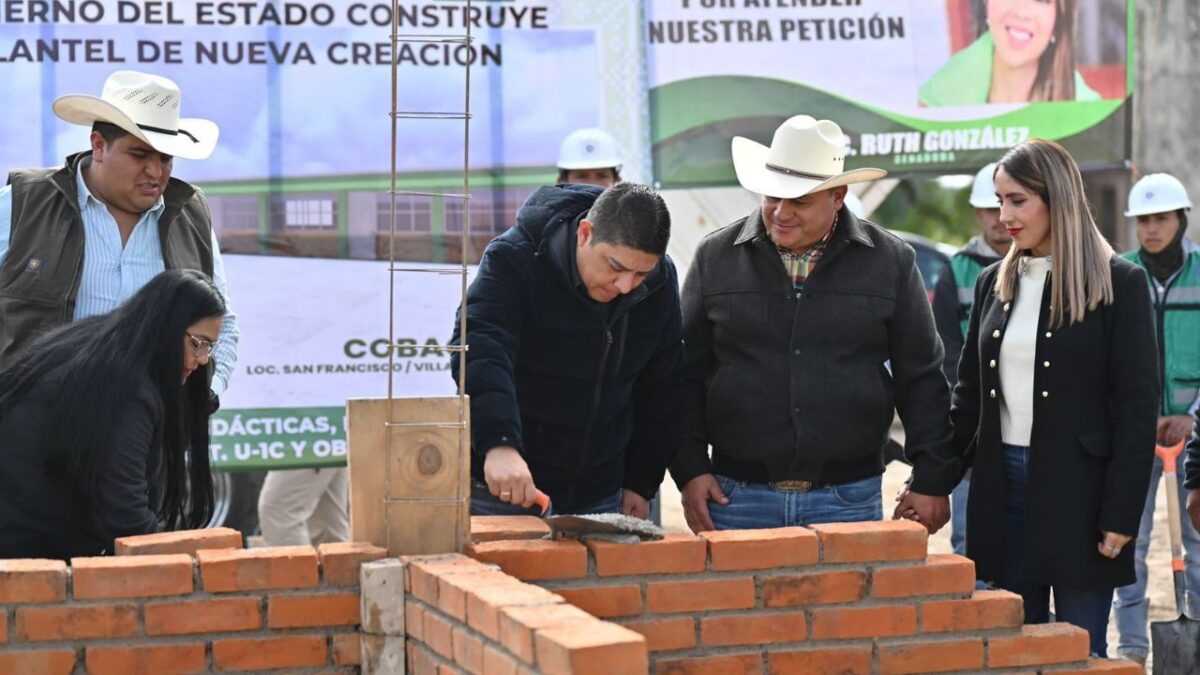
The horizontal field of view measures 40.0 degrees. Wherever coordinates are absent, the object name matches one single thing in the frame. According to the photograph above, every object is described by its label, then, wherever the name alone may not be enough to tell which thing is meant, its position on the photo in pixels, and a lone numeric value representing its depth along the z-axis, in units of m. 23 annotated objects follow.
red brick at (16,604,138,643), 3.61
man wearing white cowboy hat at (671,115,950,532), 4.63
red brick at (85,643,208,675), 3.64
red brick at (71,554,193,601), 3.62
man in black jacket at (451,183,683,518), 4.20
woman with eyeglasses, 3.96
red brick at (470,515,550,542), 3.93
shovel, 5.25
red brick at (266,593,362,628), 3.72
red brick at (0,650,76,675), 3.60
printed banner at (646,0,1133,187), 7.49
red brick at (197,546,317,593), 3.68
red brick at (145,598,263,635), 3.65
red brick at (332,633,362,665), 3.76
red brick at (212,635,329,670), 3.70
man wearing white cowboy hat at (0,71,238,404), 4.91
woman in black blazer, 4.59
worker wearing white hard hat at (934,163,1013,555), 7.34
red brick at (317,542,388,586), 3.75
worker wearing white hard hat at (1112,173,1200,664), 6.86
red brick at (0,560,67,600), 3.60
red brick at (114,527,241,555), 3.83
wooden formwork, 3.85
